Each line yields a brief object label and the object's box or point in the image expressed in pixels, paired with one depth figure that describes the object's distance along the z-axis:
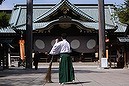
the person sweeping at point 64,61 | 11.86
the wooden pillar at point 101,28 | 28.06
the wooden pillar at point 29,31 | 27.61
